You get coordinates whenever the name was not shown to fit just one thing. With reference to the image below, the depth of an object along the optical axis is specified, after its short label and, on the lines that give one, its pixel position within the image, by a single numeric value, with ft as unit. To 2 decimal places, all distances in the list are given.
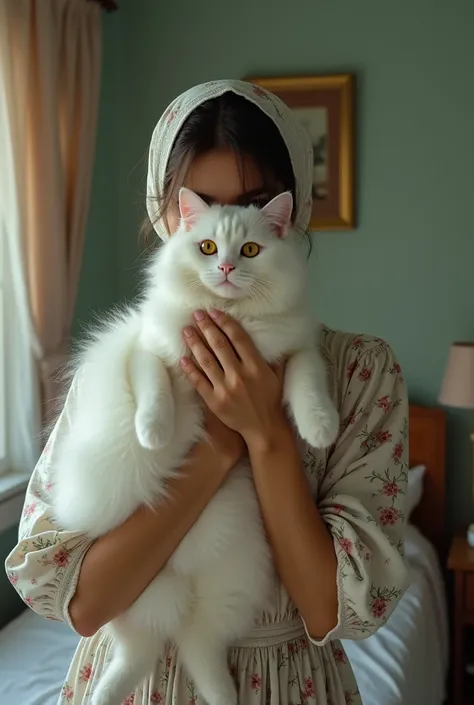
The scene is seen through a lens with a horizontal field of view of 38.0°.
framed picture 9.08
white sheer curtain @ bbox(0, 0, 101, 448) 7.19
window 7.67
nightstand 8.14
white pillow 8.49
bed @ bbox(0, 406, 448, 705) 5.73
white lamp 8.21
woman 2.83
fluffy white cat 2.92
